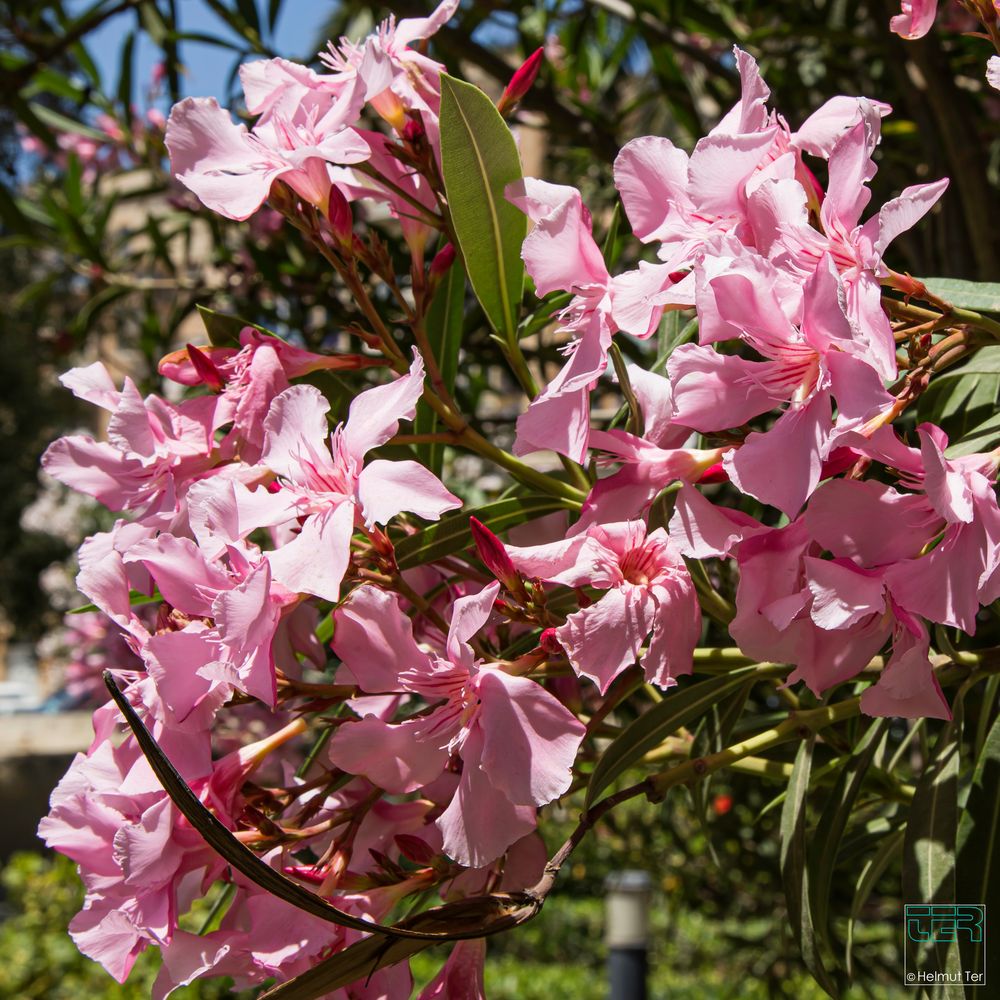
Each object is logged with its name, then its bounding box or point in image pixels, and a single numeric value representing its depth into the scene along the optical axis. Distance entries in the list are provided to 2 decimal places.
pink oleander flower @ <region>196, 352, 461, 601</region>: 0.61
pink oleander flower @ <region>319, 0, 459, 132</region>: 0.79
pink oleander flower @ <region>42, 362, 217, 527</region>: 0.72
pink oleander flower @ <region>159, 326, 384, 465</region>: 0.70
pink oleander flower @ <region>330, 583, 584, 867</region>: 0.58
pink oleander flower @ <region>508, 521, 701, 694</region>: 0.58
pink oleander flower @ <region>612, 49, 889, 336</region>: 0.59
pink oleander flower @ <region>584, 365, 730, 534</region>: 0.64
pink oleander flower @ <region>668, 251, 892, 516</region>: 0.52
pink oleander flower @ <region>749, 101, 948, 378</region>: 0.54
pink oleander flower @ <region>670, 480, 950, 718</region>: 0.57
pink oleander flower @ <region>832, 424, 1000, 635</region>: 0.52
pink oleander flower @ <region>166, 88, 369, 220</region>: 0.71
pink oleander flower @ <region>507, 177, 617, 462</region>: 0.62
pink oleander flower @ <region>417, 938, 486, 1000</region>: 0.72
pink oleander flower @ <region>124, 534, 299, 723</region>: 0.60
